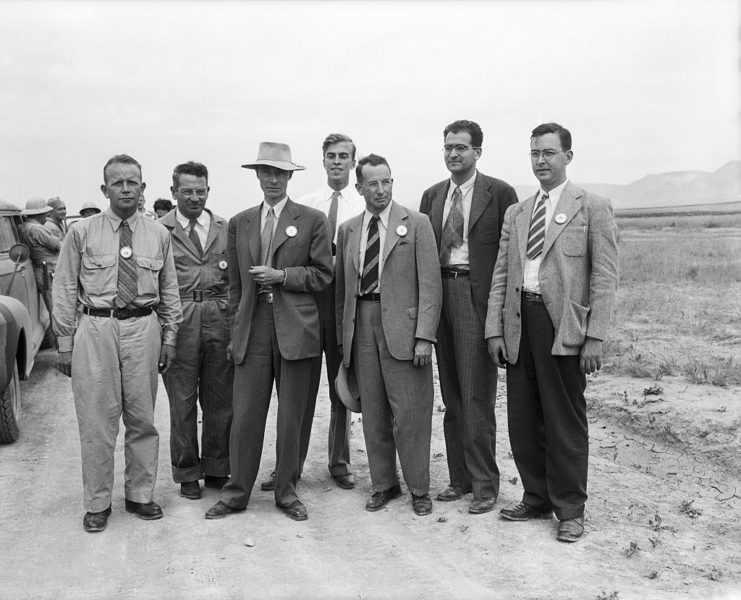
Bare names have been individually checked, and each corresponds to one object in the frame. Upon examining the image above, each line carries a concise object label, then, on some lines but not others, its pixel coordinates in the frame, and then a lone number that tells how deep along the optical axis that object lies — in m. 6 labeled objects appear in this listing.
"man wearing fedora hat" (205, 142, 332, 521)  5.03
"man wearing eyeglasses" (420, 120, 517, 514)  5.07
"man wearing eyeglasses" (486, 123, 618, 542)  4.52
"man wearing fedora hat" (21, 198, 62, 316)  10.02
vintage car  6.69
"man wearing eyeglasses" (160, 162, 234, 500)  5.38
